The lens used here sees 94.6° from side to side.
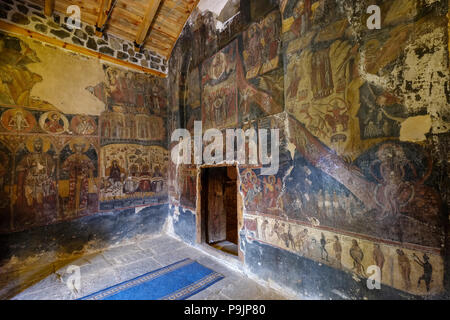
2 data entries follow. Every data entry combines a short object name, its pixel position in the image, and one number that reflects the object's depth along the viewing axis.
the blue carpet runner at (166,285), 2.76
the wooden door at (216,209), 4.61
